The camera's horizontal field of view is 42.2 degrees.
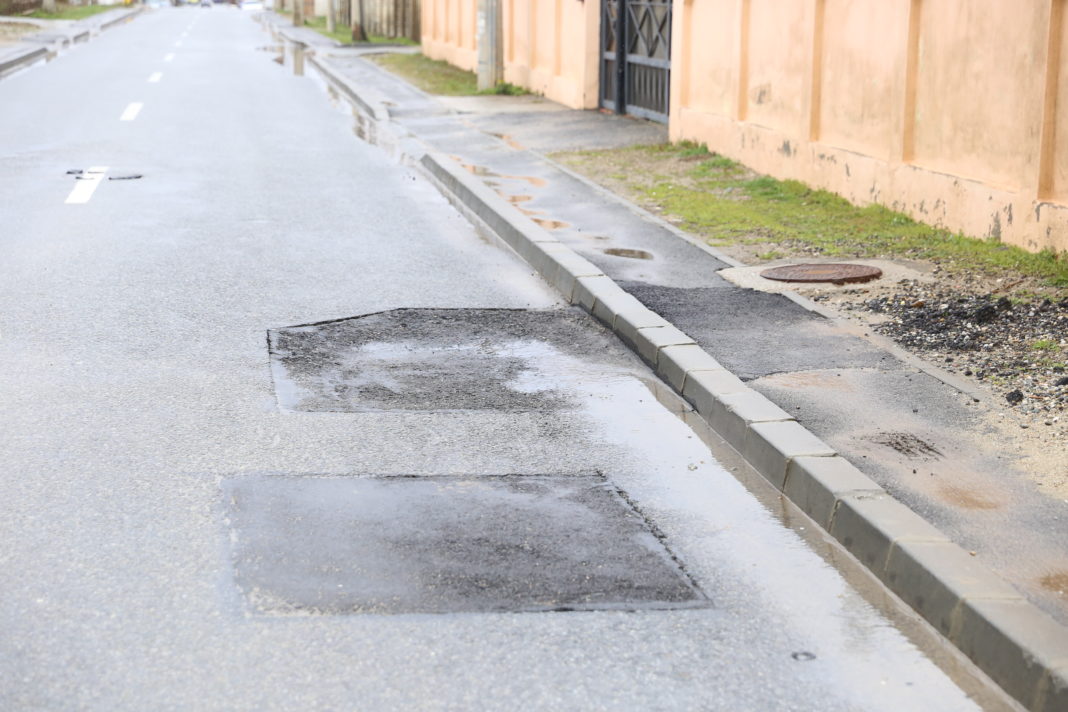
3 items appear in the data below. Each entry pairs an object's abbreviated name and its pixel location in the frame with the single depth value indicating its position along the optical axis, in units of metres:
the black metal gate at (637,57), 18.00
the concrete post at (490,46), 23.81
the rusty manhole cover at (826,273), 8.93
